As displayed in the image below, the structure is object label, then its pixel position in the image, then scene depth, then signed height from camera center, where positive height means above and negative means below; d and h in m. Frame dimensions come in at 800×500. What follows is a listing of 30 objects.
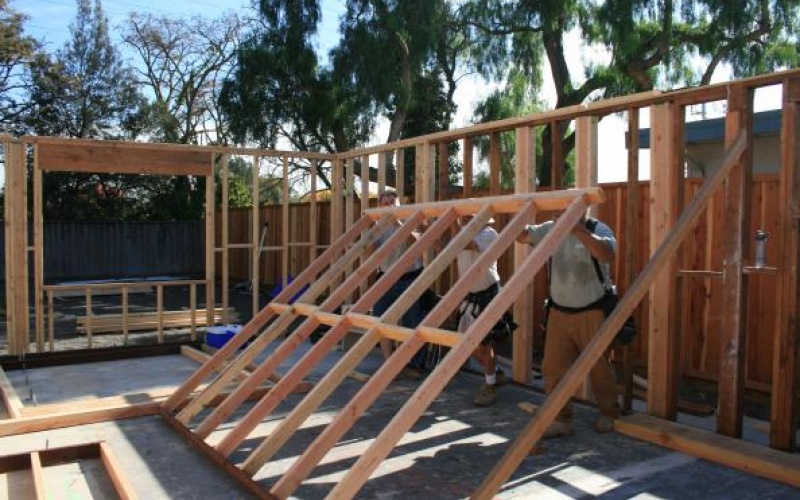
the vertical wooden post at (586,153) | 5.46 +0.63
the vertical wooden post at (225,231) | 8.42 -0.02
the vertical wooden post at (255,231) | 8.56 -0.02
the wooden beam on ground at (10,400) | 5.13 -1.37
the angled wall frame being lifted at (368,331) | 3.31 -0.59
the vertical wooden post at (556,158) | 5.75 +0.62
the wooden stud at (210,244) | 8.40 -0.18
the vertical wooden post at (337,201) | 8.95 +0.38
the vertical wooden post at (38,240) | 7.33 -0.12
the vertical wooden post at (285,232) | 8.86 -0.03
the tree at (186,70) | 25.47 +6.10
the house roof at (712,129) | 8.73 +1.41
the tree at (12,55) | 21.36 +5.59
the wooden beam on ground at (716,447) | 3.82 -1.33
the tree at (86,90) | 22.00 +4.73
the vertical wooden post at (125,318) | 8.28 -1.10
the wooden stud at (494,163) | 6.45 +0.65
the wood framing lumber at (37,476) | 3.46 -1.35
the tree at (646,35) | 14.62 +4.35
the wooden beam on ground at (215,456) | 3.60 -1.38
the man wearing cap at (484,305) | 5.43 -0.63
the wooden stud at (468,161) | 6.65 +0.68
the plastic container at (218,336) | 7.87 -1.24
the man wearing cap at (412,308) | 6.55 -0.73
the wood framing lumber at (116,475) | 3.52 -1.36
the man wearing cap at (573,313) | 4.40 -0.55
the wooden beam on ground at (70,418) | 4.75 -1.38
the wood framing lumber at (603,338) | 3.21 -0.58
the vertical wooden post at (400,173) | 7.42 +0.63
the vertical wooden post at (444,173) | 7.06 +0.60
